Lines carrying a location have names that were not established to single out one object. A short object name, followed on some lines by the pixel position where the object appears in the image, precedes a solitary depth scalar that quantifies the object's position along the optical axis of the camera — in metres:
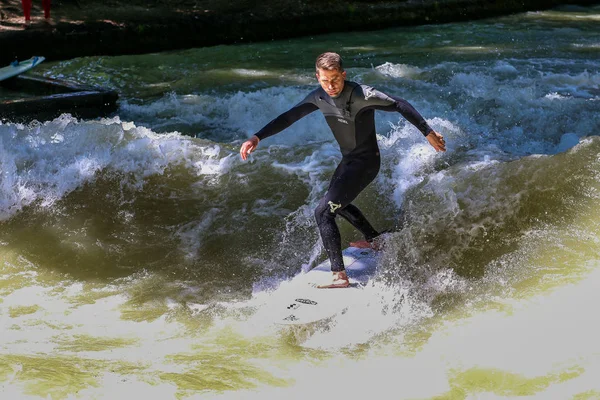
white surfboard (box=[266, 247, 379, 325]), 11.79
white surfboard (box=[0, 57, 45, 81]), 25.28
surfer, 11.87
